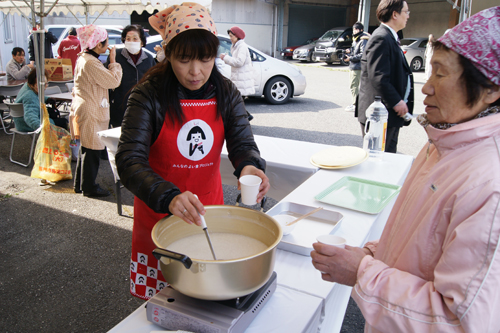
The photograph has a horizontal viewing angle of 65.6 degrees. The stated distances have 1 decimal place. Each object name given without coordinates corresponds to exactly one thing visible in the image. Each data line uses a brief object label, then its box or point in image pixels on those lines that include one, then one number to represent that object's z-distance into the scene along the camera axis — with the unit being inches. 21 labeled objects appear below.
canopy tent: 306.7
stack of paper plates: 104.4
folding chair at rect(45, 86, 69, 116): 236.5
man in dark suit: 134.3
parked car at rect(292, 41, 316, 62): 676.1
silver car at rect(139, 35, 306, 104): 334.0
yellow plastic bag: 177.8
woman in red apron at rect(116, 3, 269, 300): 57.7
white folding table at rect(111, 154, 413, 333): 45.9
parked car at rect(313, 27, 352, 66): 618.2
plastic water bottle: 117.2
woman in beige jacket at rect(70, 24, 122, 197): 153.6
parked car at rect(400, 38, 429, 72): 575.2
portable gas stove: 39.5
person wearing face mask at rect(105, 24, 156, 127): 180.2
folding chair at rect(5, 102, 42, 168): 199.8
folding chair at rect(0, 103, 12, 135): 250.1
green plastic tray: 81.1
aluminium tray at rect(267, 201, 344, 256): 63.6
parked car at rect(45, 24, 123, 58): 386.3
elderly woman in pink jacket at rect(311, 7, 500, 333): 30.8
